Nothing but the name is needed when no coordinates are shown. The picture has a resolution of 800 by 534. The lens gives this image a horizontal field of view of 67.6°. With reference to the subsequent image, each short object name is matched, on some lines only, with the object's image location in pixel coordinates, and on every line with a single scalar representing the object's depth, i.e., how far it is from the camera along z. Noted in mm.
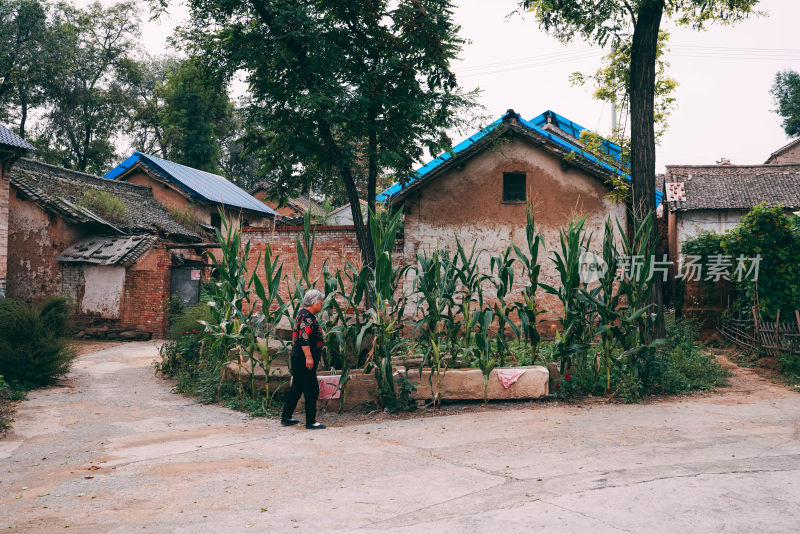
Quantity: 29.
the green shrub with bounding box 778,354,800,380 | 9938
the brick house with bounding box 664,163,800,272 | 19594
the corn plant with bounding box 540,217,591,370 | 8328
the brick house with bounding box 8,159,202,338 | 18188
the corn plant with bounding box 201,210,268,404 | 8516
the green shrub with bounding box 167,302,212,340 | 11348
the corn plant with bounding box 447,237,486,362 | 8367
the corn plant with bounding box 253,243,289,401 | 8344
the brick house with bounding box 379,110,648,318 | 14977
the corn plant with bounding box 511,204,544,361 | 8500
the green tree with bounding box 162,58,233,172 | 33844
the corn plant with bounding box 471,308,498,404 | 7988
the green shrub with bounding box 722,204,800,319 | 11297
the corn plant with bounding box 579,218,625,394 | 8297
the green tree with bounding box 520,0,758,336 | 10305
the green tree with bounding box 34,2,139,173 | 30516
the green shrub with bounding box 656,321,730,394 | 8773
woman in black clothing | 7242
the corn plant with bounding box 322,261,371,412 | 7844
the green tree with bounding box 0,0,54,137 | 27125
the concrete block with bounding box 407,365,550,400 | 8078
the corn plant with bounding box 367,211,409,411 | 7855
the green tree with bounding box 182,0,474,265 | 12367
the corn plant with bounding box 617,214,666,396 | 8336
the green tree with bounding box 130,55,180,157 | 34594
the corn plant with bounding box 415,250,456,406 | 8031
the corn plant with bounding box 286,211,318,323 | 8203
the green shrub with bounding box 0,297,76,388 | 9742
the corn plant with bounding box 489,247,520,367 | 8383
